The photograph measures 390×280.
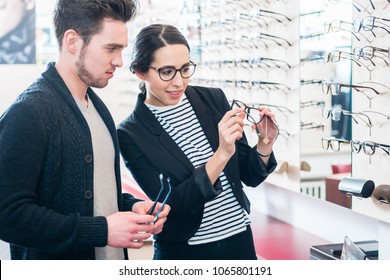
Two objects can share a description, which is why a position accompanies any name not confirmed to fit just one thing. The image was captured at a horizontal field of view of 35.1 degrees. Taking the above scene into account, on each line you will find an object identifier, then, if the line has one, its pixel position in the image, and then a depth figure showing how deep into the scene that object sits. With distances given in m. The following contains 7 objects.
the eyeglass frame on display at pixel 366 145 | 2.14
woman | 1.94
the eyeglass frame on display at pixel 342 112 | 2.25
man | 1.44
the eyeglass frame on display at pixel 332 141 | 2.45
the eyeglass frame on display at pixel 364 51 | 2.16
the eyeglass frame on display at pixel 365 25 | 2.14
